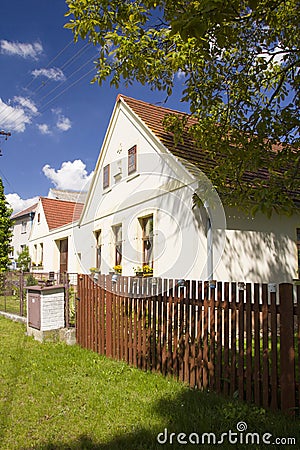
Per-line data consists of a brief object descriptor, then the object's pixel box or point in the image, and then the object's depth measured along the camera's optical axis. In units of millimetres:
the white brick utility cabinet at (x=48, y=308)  7379
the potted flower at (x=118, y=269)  12070
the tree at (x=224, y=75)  4754
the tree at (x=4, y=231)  20984
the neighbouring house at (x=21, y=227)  37112
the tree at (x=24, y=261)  26297
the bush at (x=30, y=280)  13105
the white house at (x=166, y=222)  8477
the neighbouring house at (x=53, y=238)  19516
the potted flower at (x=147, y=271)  10145
